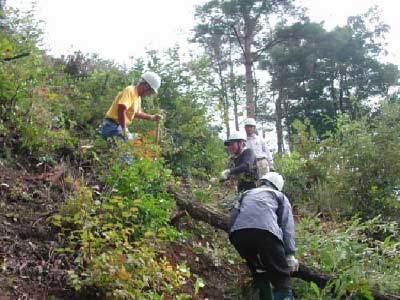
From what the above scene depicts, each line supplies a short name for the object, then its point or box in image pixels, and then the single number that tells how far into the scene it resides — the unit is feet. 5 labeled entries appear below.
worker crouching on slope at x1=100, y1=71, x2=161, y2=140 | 20.80
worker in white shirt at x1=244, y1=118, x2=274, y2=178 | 27.25
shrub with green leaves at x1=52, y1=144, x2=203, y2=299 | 13.53
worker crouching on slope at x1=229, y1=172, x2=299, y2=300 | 15.93
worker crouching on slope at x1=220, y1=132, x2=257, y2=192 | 23.32
